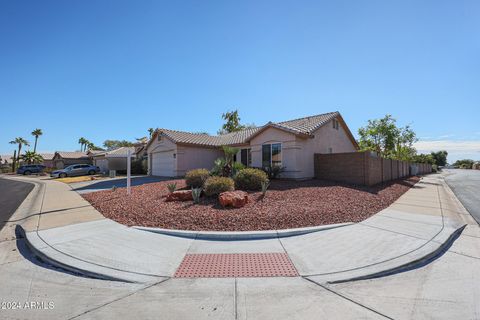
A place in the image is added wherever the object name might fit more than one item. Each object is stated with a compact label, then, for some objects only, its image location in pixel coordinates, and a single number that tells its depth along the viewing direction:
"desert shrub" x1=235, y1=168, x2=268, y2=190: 10.59
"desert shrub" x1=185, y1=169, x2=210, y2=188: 11.15
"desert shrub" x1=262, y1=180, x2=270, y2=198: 9.23
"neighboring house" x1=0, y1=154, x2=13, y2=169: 52.35
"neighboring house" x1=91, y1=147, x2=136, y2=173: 32.28
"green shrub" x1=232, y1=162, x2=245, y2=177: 12.28
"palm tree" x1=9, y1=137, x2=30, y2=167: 53.50
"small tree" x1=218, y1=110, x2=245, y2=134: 44.38
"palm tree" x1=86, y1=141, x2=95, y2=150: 80.44
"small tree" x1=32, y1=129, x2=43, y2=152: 56.59
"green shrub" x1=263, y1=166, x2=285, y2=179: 14.76
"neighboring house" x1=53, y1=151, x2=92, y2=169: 45.81
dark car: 37.16
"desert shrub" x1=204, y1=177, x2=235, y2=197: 8.94
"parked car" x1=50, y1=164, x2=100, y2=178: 27.52
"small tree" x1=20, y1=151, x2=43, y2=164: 49.28
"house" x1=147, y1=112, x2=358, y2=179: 14.98
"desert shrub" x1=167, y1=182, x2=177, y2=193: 9.62
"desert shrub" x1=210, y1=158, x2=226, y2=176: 12.13
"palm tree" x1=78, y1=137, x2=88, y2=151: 79.81
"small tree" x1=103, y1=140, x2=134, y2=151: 80.80
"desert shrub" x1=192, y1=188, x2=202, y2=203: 8.45
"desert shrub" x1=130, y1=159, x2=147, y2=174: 28.28
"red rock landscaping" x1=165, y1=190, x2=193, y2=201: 8.93
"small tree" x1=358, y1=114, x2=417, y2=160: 28.39
